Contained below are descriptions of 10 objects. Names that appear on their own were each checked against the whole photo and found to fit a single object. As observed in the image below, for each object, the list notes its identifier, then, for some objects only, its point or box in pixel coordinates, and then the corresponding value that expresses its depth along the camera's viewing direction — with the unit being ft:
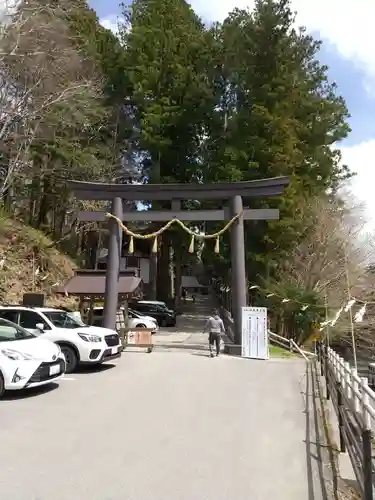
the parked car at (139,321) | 83.35
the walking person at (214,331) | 54.29
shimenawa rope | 57.62
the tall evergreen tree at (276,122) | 83.10
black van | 103.55
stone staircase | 70.53
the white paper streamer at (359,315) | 31.30
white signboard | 54.80
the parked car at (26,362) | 27.32
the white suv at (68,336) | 38.70
